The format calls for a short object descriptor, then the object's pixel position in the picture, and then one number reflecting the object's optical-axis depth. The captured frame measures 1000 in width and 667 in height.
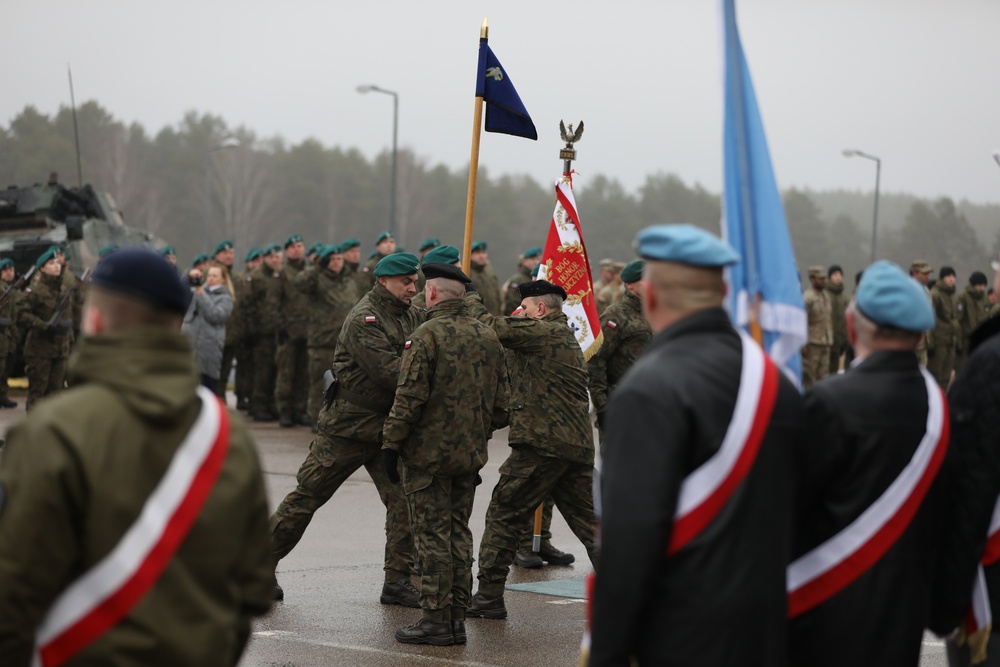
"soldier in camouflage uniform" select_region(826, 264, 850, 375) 23.56
